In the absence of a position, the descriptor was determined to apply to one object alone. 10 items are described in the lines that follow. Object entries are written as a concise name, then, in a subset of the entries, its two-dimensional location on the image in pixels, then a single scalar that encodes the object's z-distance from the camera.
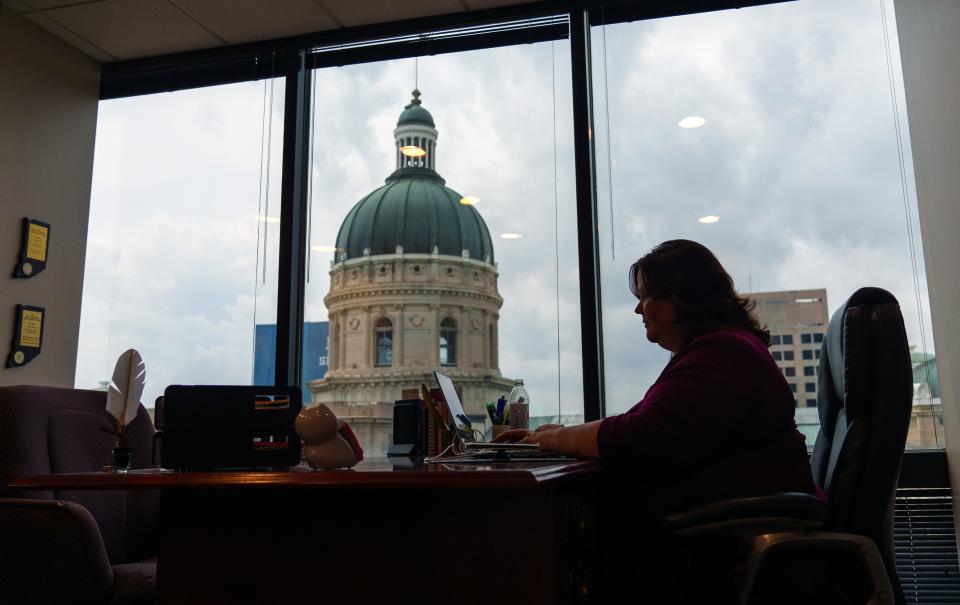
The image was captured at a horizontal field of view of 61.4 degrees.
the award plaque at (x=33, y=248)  3.78
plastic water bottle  2.64
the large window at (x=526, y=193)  3.39
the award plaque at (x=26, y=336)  3.72
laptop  2.34
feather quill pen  2.17
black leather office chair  1.50
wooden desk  1.39
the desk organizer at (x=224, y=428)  1.55
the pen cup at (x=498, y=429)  2.71
